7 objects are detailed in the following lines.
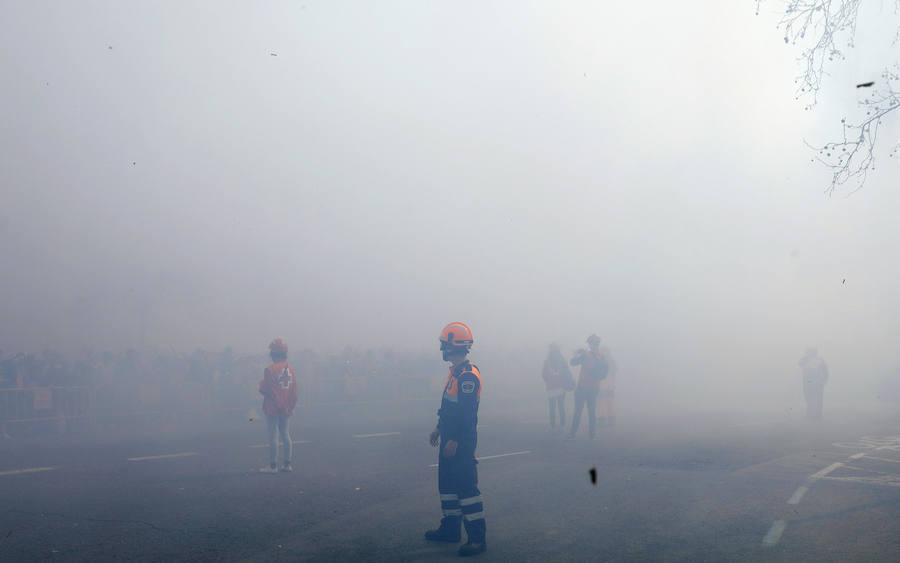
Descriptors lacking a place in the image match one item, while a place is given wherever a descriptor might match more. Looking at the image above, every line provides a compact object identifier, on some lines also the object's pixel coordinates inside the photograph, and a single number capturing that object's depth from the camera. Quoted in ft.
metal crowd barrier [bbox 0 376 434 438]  54.70
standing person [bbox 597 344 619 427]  61.93
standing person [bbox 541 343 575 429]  56.49
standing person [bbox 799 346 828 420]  69.62
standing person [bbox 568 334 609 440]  50.67
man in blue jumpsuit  21.29
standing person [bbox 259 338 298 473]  35.17
